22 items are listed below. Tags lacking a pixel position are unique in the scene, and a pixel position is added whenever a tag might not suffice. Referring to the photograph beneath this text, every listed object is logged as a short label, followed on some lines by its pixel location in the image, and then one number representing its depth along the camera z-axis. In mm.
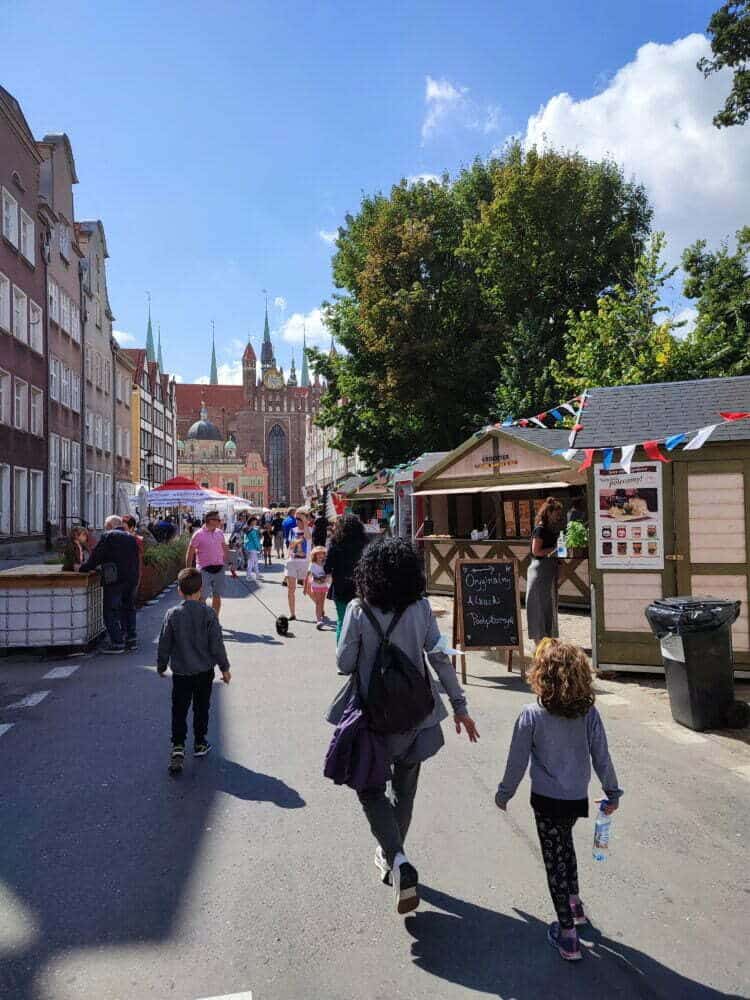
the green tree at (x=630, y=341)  20672
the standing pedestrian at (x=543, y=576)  8617
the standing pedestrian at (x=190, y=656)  5824
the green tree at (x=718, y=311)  21953
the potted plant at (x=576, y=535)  13984
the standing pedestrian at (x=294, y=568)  13336
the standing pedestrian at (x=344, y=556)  8688
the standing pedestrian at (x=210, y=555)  11945
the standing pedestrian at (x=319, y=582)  12297
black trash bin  6766
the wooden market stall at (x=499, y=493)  14836
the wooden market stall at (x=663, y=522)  8492
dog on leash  11789
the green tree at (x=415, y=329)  29000
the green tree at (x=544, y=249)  27484
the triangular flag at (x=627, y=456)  8625
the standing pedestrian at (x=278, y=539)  36469
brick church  131125
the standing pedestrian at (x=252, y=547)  22547
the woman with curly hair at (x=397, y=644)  3635
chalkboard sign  8906
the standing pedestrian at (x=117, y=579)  10414
